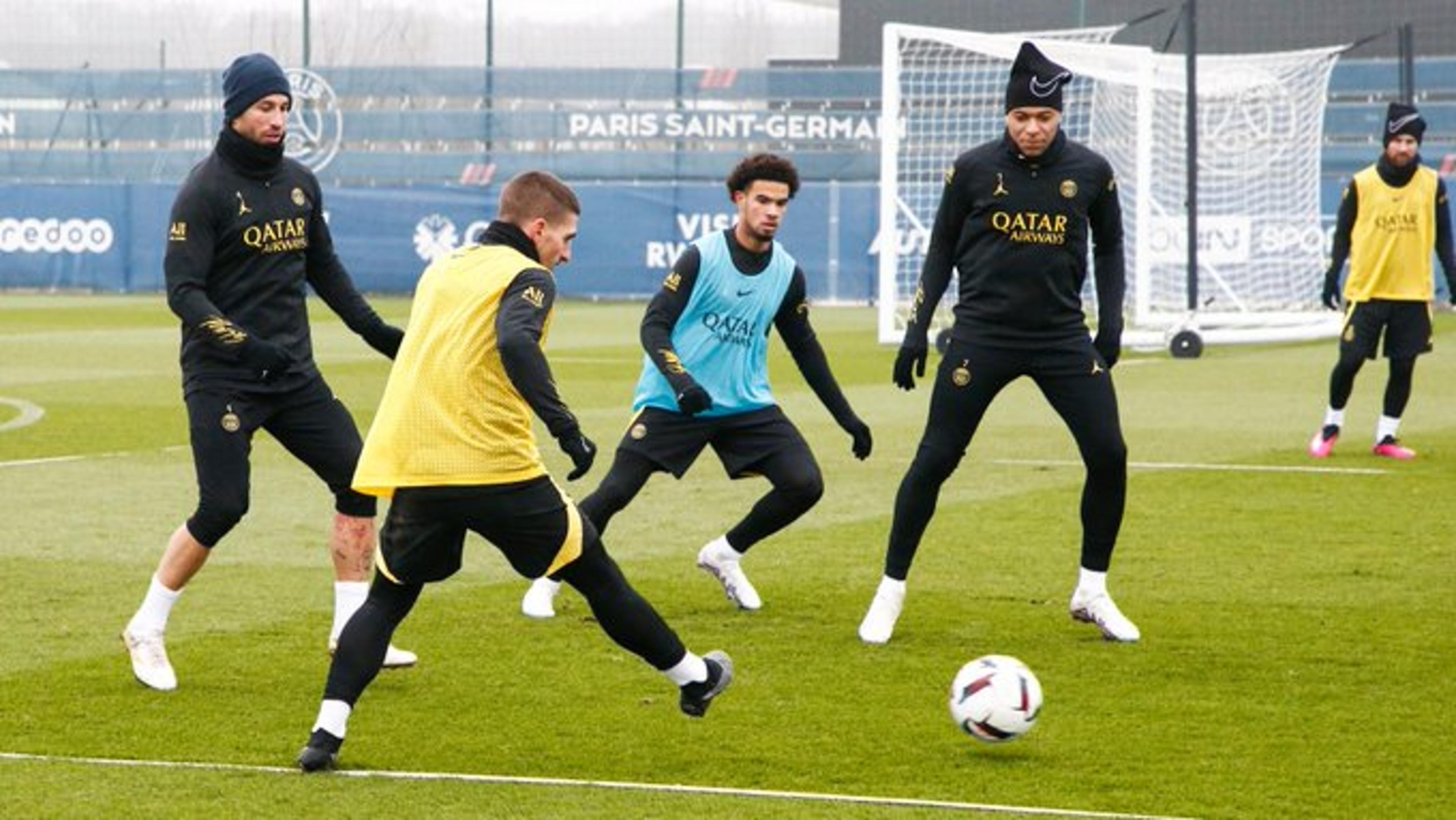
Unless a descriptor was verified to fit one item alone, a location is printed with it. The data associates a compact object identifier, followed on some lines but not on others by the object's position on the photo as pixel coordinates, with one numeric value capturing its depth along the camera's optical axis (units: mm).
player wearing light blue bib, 19041
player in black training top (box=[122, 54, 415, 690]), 16097
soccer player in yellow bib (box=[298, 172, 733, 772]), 13518
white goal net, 57429
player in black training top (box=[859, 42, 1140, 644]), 18126
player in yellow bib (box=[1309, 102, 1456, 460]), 31461
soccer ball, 14235
